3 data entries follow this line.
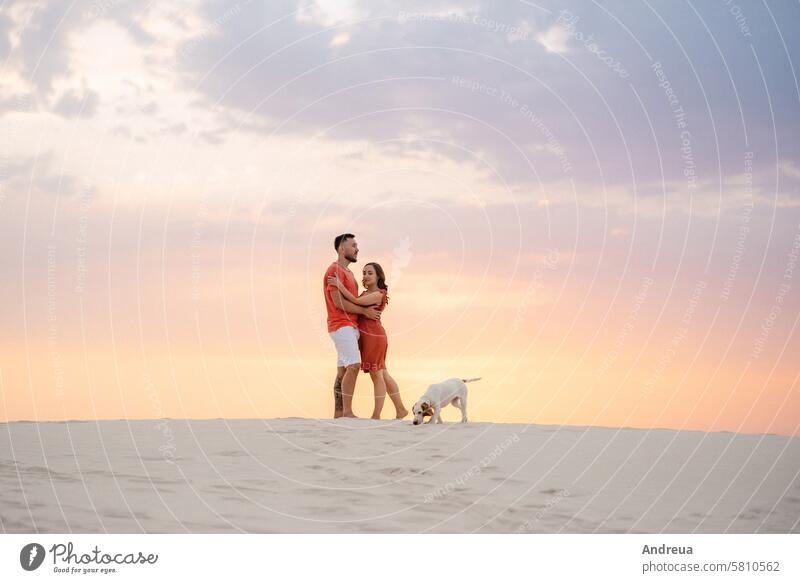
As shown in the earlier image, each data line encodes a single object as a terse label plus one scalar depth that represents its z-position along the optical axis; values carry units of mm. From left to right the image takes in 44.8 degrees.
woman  16000
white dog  14295
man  15922
